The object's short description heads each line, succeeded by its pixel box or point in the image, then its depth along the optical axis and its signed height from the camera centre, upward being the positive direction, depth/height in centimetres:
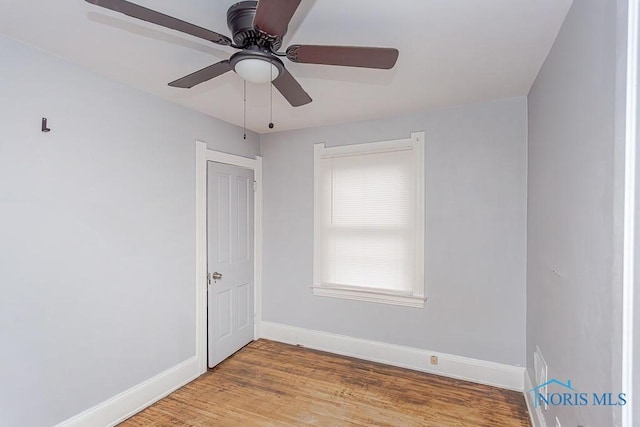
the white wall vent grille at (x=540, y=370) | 190 -103
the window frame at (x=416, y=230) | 296 -17
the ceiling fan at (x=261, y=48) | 112 +72
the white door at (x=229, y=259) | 309 -51
